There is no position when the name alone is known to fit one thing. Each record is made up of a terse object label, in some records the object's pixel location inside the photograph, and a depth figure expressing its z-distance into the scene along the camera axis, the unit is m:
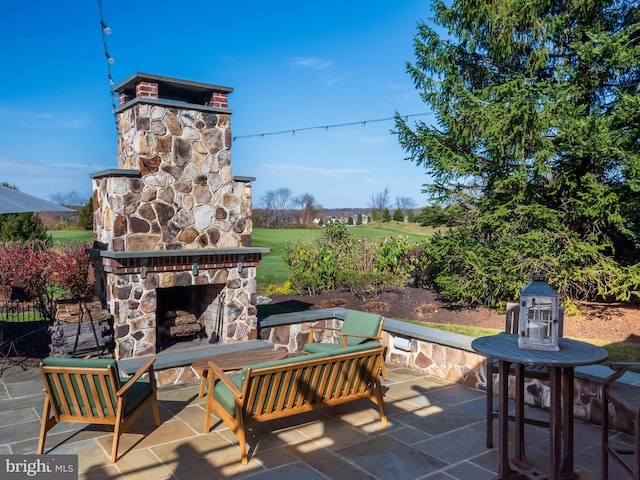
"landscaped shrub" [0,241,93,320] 8.68
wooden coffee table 5.06
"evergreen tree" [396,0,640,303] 8.44
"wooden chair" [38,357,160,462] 3.86
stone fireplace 6.09
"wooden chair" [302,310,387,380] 6.14
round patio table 3.30
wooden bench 3.96
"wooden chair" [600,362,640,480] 3.05
